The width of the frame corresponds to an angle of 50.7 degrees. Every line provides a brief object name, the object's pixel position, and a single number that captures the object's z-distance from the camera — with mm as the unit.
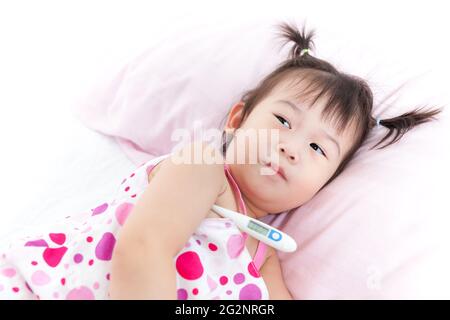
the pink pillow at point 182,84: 1152
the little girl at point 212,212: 773
